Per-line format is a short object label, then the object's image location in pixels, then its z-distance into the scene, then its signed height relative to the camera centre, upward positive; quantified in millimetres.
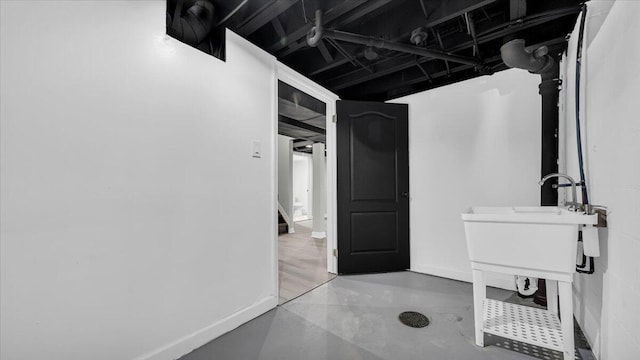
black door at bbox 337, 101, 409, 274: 2787 -58
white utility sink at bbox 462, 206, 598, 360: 1233 -392
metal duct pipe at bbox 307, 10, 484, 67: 1660 +1050
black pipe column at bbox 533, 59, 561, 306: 1910 +422
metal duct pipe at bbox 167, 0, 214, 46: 1485 +1012
